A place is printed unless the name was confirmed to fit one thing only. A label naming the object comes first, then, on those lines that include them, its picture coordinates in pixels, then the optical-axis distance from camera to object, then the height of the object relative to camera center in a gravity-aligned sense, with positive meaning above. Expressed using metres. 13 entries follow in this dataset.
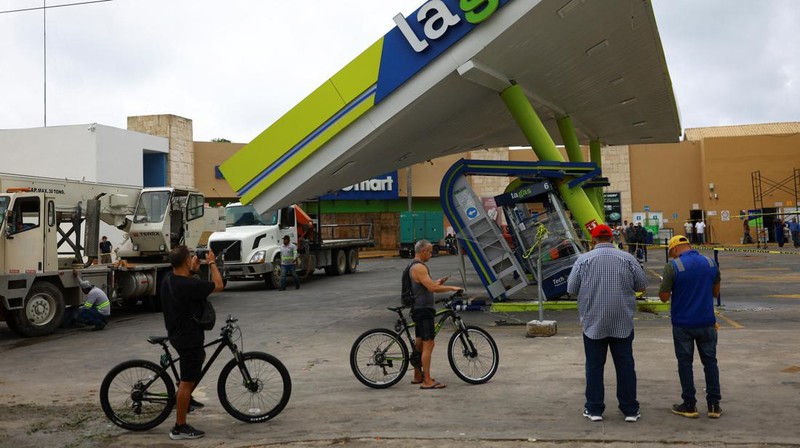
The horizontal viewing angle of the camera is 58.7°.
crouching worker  15.12 -1.03
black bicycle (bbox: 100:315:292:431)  6.75 -1.27
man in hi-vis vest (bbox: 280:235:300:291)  23.78 -0.18
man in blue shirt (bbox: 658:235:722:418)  6.55 -0.68
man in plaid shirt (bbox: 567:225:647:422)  6.48 -0.63
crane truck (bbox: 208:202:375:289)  24.11 +0.40
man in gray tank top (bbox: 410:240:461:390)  8.21 -0.70
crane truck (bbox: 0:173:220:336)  14.19 +0.49
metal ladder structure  44.31 +3.62
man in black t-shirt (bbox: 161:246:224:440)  6.48 -0.61
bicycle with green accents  8.40 -1.23
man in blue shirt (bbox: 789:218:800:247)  38.66 +0.64
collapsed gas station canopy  13.01 +3.51
